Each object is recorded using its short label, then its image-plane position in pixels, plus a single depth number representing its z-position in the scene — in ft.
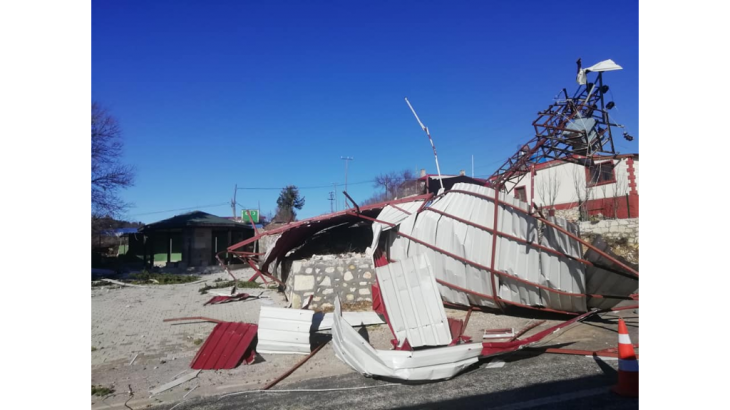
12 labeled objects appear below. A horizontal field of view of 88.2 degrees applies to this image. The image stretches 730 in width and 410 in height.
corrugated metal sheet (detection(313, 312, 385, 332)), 24.62
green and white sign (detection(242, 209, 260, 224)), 137.22
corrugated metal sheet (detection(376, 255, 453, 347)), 19.45
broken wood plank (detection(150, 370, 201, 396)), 16.48
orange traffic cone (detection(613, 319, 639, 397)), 12.89
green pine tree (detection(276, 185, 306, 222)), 194.59
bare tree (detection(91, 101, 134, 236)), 67.82
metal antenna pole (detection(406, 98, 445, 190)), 32.69
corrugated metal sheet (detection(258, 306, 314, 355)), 21.30
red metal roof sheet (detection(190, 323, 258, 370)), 19.44
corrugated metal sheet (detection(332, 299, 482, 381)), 15.65
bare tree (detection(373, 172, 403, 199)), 191.21
